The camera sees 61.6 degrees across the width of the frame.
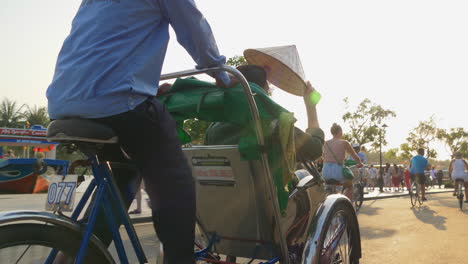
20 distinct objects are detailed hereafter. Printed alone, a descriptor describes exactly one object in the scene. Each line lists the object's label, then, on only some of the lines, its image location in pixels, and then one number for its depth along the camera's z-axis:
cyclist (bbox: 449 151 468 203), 11.46
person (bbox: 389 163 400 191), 26.02
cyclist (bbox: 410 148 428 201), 12.03
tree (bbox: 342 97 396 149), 44.50
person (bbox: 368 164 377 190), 22.98
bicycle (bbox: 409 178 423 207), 11.94
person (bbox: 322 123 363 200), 7.00
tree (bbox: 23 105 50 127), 49.66
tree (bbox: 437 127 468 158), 67.63
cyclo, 1.57
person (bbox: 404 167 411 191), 23.08
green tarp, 2.10
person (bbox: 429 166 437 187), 35.25
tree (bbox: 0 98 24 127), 49.28
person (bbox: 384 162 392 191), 27.75
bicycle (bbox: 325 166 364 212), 10.72
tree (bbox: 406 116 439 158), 59.66
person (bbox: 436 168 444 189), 34.94
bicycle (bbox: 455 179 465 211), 11.08
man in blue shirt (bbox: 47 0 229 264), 1.56
